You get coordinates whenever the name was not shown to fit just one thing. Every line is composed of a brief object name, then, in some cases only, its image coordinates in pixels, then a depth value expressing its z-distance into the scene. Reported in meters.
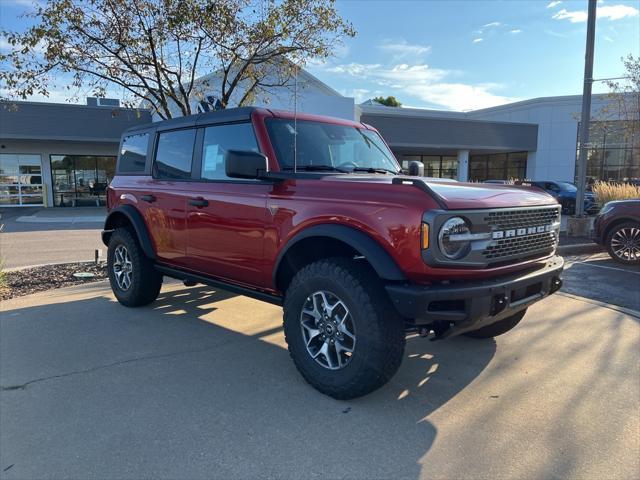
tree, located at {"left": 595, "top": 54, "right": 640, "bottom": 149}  17.44
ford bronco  2.92
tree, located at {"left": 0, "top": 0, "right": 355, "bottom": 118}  7.06
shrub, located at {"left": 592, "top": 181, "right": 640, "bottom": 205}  12.61
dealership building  22.44
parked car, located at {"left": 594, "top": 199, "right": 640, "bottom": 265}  8.38
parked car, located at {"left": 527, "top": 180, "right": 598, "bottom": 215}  19.47
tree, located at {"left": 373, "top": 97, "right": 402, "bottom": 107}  55.50
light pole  11.10
